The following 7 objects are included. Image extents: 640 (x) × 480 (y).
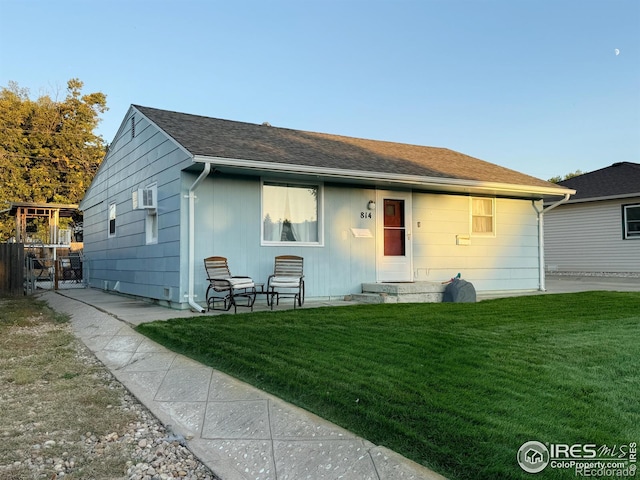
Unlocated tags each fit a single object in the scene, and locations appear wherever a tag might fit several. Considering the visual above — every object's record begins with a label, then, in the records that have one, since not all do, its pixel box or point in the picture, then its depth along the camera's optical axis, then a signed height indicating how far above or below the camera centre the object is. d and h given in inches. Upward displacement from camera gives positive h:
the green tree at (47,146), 1021.8 +253.7
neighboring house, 641.6 +38.0
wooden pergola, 707.5 +66.0
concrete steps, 341.4 -31.0
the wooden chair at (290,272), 322.0 -13.7
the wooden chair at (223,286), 290.3 -20.5
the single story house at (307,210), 317.1 +34.2
